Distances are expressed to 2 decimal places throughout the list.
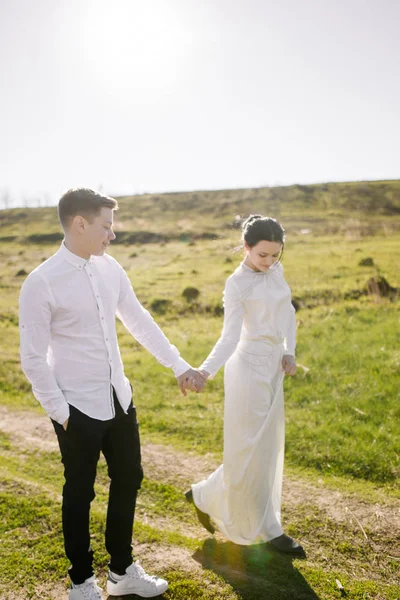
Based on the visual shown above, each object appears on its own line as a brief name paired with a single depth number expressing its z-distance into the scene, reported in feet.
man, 10.55
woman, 14.08
